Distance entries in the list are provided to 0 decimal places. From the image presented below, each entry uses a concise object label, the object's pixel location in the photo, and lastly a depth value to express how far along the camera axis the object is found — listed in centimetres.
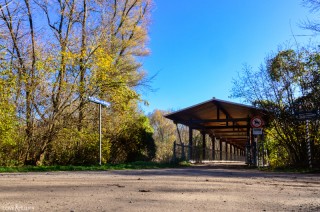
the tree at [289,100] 1345
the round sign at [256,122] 1388
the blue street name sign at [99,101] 1337
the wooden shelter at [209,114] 2080
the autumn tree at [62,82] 1505
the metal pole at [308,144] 1269
